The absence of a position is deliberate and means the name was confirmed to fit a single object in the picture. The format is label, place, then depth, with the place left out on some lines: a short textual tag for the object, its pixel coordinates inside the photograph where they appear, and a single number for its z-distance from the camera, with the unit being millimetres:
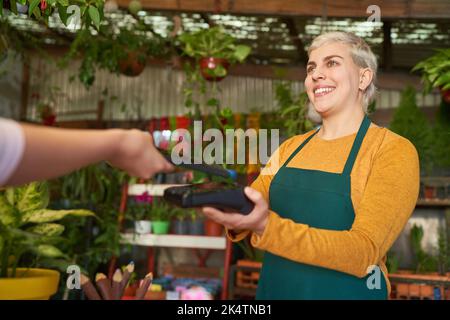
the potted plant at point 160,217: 3955
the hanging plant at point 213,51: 3279
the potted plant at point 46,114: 5099
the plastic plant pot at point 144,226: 3951
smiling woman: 946
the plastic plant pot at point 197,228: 3971
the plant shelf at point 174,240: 3775
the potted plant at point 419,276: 3062
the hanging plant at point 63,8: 1535
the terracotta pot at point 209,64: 3258
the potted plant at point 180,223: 4012
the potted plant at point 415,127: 3375
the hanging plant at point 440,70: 2456
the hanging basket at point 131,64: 3941
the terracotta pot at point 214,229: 3859
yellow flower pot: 1966
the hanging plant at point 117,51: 3885
